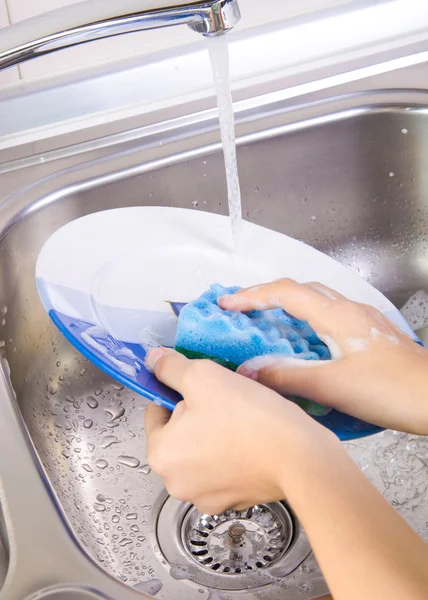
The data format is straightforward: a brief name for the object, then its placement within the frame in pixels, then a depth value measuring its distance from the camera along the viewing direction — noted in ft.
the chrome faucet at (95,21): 1.81
